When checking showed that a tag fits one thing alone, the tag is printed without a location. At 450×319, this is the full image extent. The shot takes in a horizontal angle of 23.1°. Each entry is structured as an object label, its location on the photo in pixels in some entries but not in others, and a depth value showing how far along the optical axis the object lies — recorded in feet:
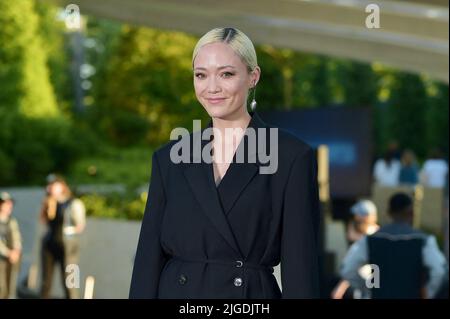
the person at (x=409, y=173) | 80.12
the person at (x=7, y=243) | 44.50
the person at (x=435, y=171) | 77.30
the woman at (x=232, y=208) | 9.52
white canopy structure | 49.42
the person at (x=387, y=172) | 83.35
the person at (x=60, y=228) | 45.93
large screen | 73.05
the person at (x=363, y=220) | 33.17
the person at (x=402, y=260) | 27.02
